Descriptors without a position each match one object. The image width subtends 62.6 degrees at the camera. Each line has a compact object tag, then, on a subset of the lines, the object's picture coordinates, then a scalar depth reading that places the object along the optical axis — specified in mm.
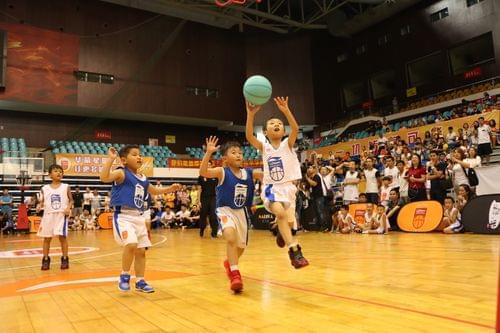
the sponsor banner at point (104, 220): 18031
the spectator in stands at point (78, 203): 17922
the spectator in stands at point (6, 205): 16391
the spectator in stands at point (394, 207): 10742
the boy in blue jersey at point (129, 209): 3961
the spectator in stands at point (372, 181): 11578
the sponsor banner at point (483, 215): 8180
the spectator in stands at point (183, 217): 17875
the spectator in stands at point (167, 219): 18016
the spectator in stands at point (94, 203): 18594
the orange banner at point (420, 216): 9602
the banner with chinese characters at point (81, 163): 20209
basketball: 4660
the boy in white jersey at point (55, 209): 6180
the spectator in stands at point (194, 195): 19730
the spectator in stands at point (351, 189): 12367
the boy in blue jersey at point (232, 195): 4016
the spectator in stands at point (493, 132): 13461
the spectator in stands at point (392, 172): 11250
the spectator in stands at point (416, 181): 10312
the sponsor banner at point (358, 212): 11556
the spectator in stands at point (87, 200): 18819
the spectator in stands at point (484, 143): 12406
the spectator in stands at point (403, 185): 10906
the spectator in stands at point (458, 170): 9820
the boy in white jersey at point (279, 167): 4430
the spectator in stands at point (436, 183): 10234
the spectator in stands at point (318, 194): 11203
